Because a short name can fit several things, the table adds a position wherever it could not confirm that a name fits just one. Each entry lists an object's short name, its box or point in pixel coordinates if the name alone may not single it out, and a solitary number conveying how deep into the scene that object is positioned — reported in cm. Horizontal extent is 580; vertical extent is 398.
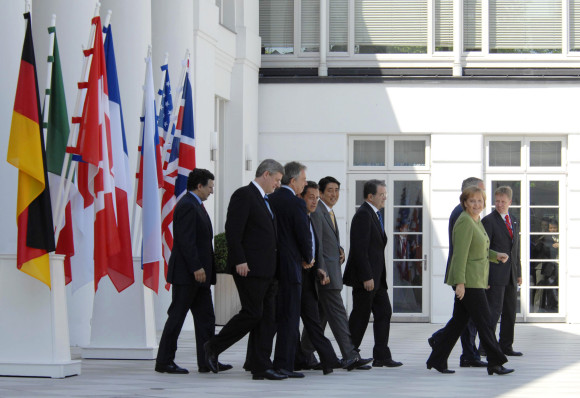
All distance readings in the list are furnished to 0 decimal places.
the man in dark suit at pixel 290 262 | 1966
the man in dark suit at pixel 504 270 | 2411
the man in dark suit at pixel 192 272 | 1975
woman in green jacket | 2034
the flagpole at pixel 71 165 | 1917
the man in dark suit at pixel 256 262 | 1922
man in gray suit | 2108
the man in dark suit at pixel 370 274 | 2177
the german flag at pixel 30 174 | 1823
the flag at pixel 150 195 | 2228
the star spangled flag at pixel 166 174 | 2506
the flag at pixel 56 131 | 1905
